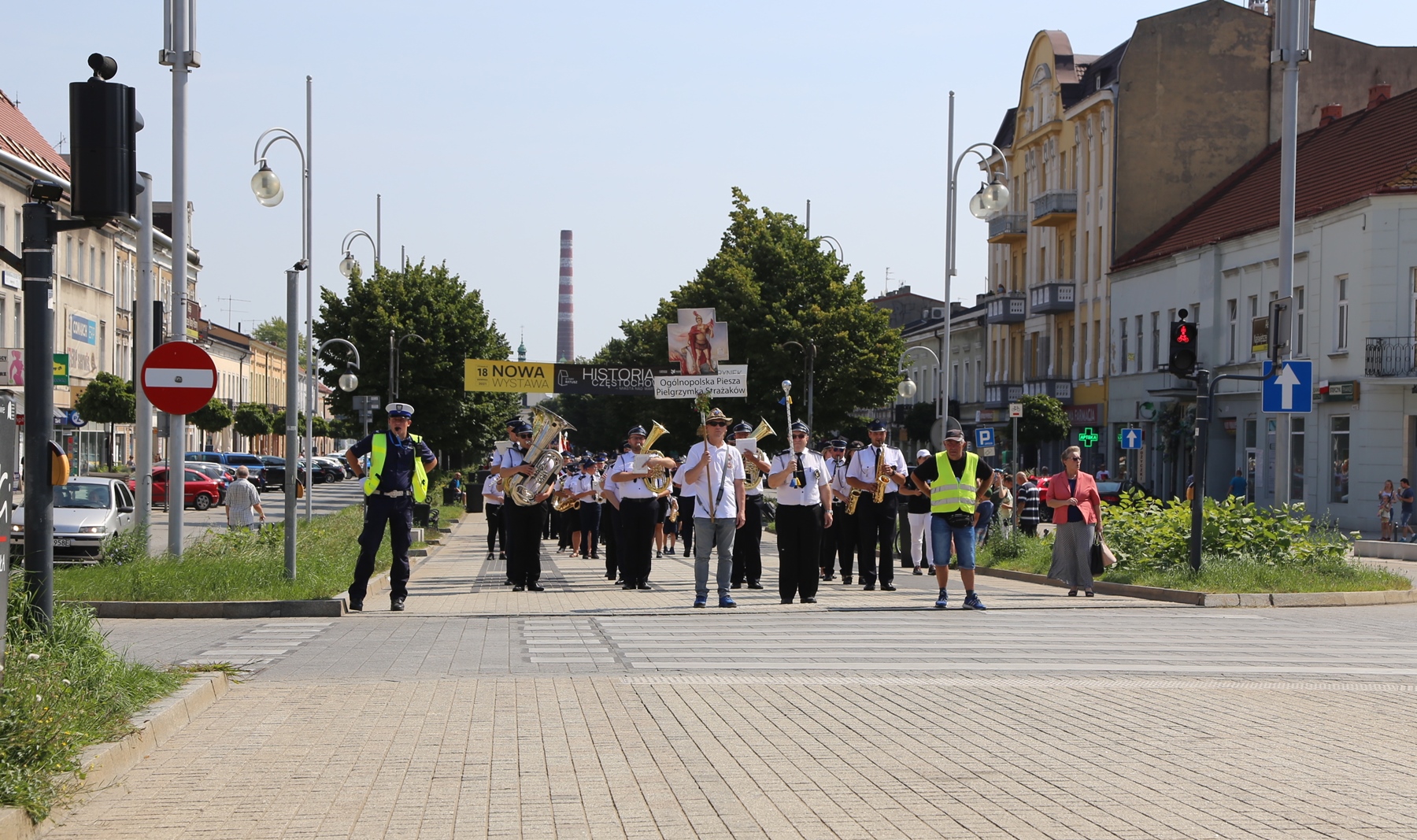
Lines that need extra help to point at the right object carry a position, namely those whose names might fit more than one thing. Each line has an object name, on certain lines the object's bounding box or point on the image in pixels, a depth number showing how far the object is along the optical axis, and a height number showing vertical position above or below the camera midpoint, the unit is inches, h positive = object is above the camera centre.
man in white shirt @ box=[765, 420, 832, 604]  660.1 -50.7
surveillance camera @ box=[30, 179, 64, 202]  339.3 +42.3
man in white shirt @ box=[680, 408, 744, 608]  636.1 -38.5
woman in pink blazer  717.3 -50.0
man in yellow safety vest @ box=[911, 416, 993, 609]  635.5 -38.1
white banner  1646.2 +16.7
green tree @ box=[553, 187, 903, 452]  2261.3 +113.8
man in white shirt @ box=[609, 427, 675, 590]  782.5 -58.9
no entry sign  562.3 +5.7
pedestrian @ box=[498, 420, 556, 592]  736.3 -58.8
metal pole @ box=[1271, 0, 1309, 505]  842.2 +142.7
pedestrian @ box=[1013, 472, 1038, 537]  1146.0 -73.3
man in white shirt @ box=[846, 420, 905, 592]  768.3 -48.5
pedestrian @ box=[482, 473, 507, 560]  1136.2 -79.8
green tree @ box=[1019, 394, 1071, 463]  2111.2 -20.7
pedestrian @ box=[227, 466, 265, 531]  1201.4 -79.7
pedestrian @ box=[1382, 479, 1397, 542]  1476.4 -90.1
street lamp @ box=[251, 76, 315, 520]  1007.0 +130.5
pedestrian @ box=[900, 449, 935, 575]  842.8 -64.8
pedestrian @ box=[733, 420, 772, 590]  777.6 -72.4
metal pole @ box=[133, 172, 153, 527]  756.2 +23.6
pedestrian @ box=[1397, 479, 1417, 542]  1471.5 -87.4
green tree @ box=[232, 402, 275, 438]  3585.1 -56.8
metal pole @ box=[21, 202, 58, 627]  330.0 -3.9
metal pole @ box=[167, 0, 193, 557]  726.5 +50.0
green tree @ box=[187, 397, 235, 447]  3038.9 -44.4
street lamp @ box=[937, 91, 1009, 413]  1226.6 +161.0
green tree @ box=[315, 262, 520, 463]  2185.0 +74.1
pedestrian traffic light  750.5 +27.4
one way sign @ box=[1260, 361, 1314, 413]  783.7 +9.0
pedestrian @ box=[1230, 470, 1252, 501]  1654.8 -78.5
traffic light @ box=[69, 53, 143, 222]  333.1 +49.7
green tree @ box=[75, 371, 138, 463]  2306.8 -12.6
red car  2180.1 -131.4
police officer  604.7 -33.0
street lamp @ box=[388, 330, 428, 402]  1879.1 +44.7
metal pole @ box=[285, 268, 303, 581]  671.8 -18.8
